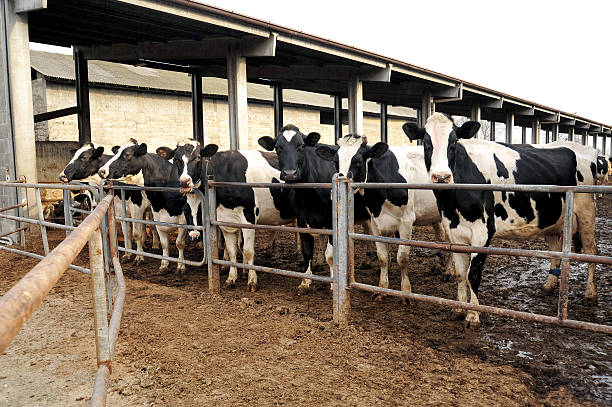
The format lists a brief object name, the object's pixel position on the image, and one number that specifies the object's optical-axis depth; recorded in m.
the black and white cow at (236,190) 6.09
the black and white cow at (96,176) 7.93
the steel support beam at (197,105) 12.96
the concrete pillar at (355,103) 12.21
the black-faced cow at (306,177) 5.73
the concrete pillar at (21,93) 7.41
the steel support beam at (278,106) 14.66
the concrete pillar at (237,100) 9.41
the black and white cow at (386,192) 5.22
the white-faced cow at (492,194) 4.38
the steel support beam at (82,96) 12.17
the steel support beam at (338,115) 17.03
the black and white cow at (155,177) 7.05
